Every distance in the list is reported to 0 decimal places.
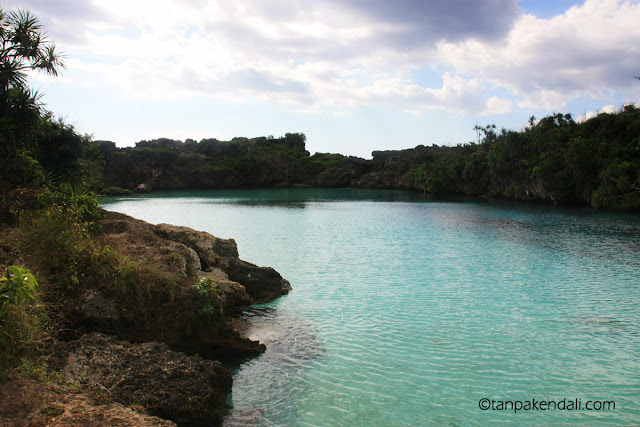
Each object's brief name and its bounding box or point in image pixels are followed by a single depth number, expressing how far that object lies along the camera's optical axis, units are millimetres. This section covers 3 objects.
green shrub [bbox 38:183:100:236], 8859
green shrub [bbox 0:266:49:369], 4816
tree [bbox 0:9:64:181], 13281
